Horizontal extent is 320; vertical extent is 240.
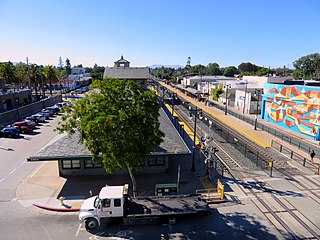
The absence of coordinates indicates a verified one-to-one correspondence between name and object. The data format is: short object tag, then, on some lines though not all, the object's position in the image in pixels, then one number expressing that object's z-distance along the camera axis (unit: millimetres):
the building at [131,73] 58281
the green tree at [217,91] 80688
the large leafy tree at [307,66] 121594
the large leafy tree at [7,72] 75269
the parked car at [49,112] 53144
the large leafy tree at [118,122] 15352
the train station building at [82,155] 20625
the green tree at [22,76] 80450
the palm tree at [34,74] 75969
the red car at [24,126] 39844
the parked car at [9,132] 36719
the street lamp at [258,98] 43375
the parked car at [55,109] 56988
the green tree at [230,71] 190500
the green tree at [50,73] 85706
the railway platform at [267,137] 27069
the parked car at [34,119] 46188
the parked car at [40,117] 47506
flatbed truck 15500
